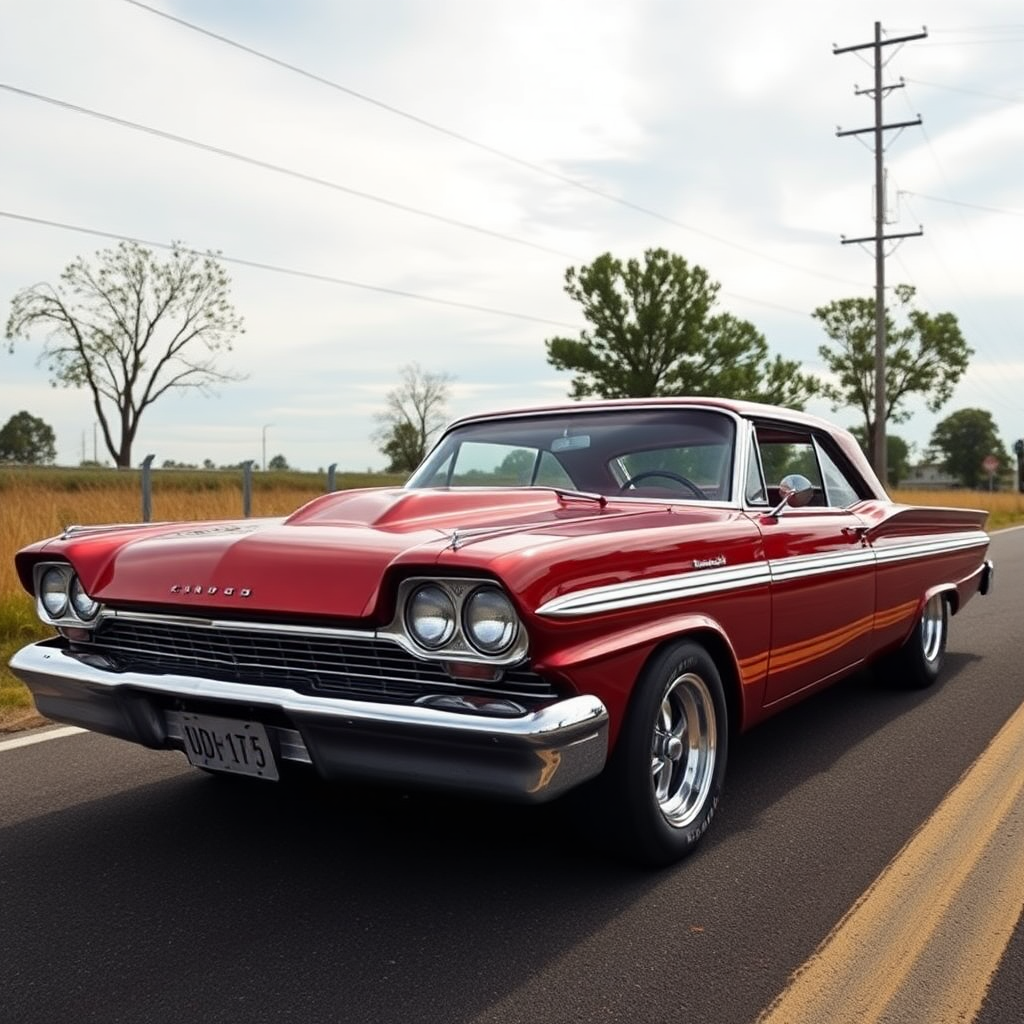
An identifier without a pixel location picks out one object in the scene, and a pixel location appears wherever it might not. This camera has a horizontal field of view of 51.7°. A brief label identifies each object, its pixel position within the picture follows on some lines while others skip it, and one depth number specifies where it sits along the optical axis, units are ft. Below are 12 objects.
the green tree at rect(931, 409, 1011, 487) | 380.37
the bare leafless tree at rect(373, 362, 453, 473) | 159.12
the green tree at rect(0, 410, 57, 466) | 267.18
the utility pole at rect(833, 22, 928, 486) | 94.38
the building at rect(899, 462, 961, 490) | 415.33
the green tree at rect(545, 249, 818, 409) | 145.69
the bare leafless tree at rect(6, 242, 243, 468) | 112.57
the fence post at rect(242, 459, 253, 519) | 34.60
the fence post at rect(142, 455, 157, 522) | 31.48
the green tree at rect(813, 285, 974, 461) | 168.35
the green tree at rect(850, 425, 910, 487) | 371.56
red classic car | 8.64
